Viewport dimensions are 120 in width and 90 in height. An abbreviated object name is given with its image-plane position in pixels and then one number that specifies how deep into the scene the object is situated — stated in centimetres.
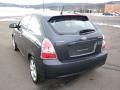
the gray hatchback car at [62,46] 182
